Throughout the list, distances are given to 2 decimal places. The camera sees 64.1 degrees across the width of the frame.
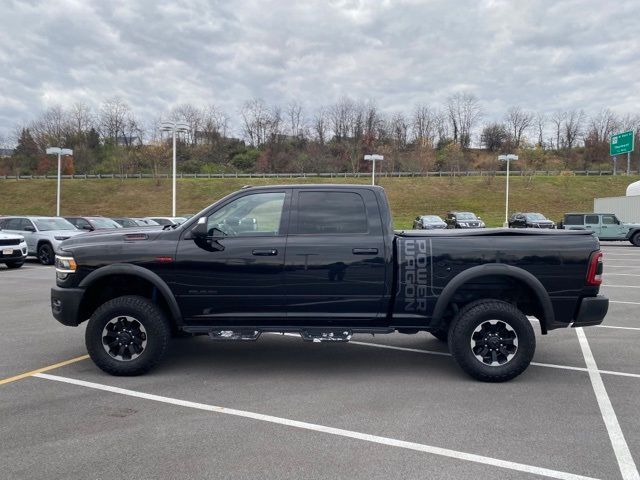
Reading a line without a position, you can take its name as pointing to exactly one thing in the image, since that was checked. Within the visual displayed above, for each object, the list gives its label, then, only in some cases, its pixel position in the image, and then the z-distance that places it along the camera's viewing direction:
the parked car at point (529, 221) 34.05
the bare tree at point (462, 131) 88.94
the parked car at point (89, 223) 21.01
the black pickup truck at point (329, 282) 5.20
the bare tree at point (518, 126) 86.88
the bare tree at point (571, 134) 86.06
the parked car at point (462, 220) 36.59
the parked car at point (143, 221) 23.34
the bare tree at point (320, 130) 85.69
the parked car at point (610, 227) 27.08
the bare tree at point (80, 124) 82.06
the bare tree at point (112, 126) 83.88
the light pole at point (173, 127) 26.42
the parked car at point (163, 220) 20.94
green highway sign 41.52
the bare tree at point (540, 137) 90.32
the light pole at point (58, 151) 33.88
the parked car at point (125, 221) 24.04
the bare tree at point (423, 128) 84.81
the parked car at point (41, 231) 17.42
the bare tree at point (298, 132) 87.88
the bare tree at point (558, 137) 88.62
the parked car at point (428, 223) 34.41
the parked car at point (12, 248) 15.34
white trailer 31.97
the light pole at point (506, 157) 41.91
